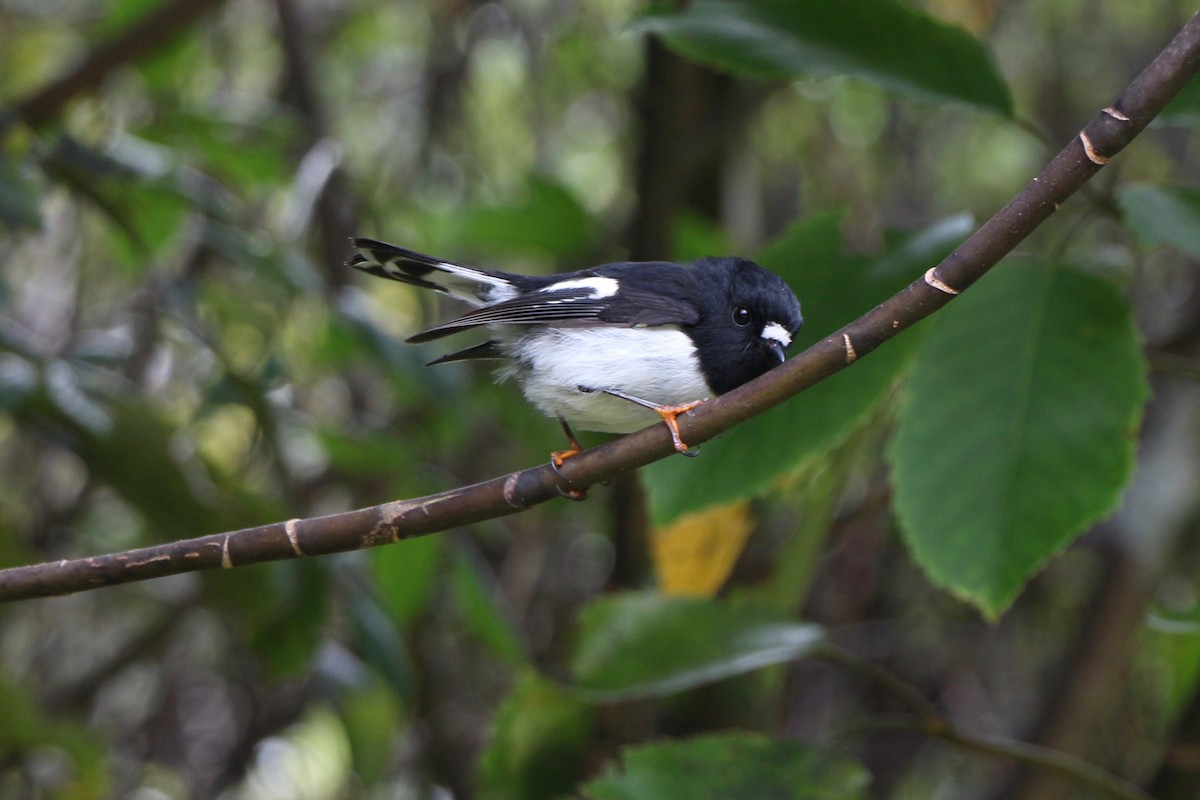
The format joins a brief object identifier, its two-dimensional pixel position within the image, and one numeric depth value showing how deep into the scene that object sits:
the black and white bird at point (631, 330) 4.34
